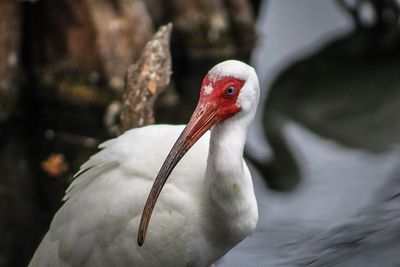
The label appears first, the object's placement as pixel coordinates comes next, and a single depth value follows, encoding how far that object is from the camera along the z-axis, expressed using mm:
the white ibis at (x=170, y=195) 9758
